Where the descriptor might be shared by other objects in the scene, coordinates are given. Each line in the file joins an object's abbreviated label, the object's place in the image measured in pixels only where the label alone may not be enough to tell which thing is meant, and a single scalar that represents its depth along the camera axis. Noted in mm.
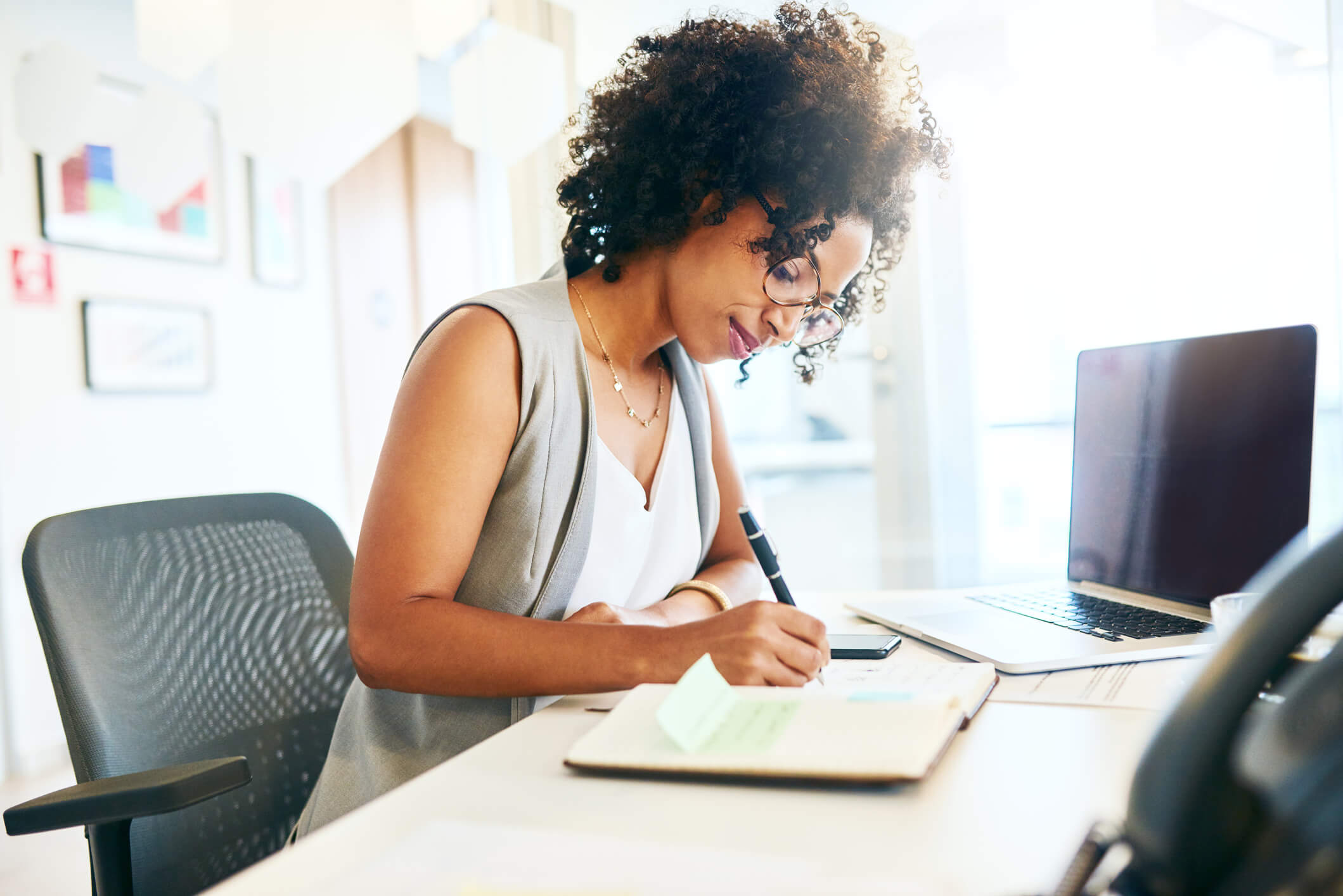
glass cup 763
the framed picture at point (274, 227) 3334
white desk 462
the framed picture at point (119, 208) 2703
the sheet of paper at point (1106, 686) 719
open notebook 553
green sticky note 588
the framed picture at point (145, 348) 2803
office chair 777
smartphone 916
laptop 931
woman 809
